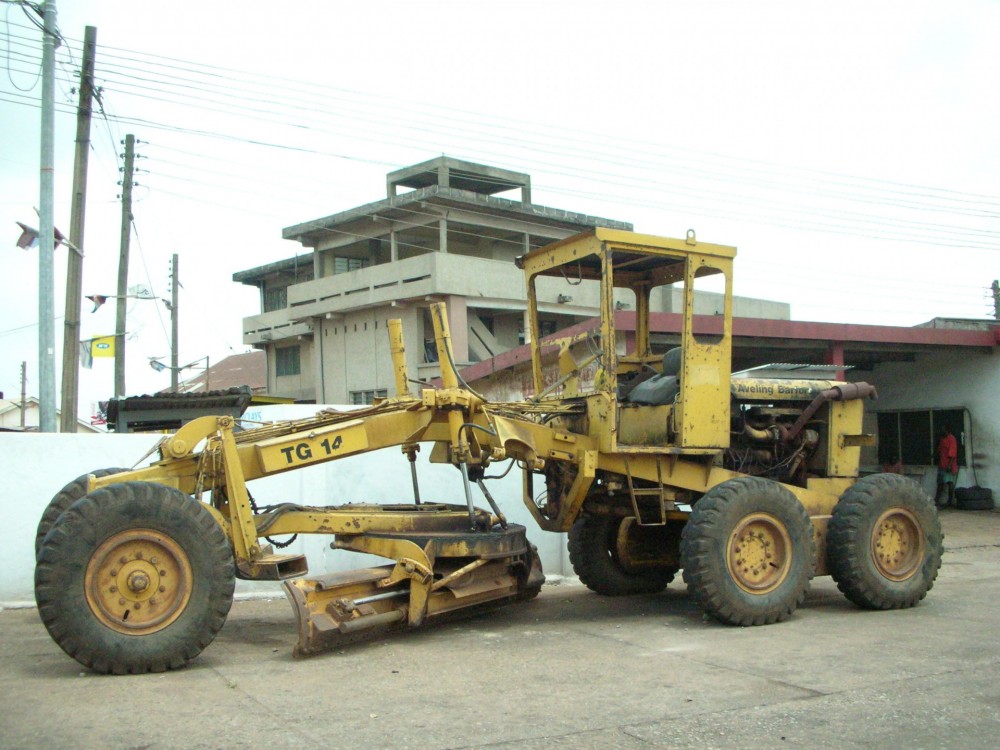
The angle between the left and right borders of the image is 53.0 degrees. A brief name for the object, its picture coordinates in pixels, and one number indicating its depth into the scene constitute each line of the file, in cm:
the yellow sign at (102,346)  2206
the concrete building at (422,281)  3291
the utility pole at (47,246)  1310
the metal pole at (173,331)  3098
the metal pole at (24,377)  6245
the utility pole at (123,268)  2302
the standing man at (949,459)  1981
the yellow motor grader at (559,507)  638
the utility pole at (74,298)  1642
